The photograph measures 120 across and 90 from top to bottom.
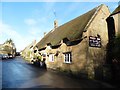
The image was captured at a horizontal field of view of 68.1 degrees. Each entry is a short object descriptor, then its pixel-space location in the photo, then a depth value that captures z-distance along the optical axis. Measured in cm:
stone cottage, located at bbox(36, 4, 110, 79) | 999
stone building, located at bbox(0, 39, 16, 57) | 4412
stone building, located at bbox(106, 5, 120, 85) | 870
